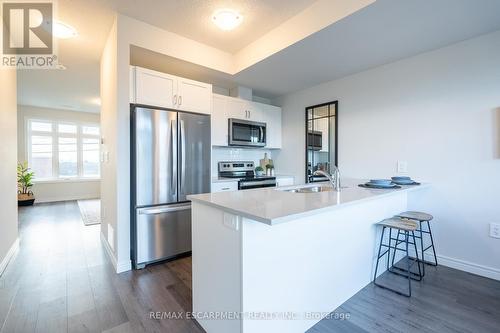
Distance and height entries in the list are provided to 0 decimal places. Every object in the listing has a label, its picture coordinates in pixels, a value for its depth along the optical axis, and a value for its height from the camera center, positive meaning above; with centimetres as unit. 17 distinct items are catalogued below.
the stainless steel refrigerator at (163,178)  247 -15
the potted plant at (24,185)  572 -51
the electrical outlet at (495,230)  223 -65
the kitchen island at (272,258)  127 -60
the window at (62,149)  642 +45
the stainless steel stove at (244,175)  355 -18
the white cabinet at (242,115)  353 +82
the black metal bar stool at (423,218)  224 -53
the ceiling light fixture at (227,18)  230 +151
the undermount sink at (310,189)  228 -26
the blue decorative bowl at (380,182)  237 -19
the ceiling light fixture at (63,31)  253 +152
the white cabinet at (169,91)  255 +88
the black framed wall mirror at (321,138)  356 +42
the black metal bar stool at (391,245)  199 -82
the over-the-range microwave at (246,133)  366 +52
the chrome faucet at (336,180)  225 -16
